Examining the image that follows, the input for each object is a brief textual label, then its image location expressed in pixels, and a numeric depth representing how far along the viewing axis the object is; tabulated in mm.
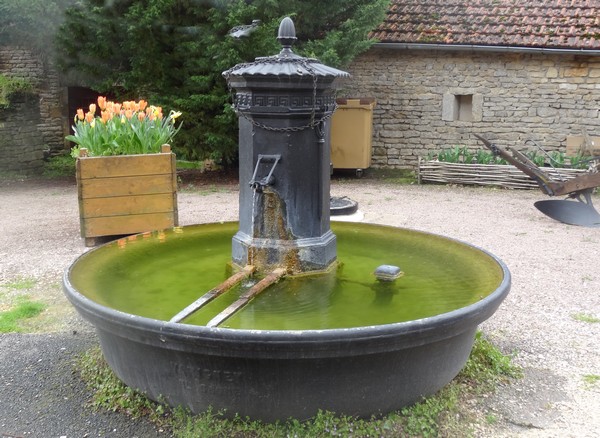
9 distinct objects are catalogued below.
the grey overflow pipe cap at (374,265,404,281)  4281
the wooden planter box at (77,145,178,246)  7008
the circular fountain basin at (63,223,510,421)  3068
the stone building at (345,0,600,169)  13148
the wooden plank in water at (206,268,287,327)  3381
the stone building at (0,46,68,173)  13953
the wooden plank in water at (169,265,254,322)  3461
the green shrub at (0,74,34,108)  13688
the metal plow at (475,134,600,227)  9195
